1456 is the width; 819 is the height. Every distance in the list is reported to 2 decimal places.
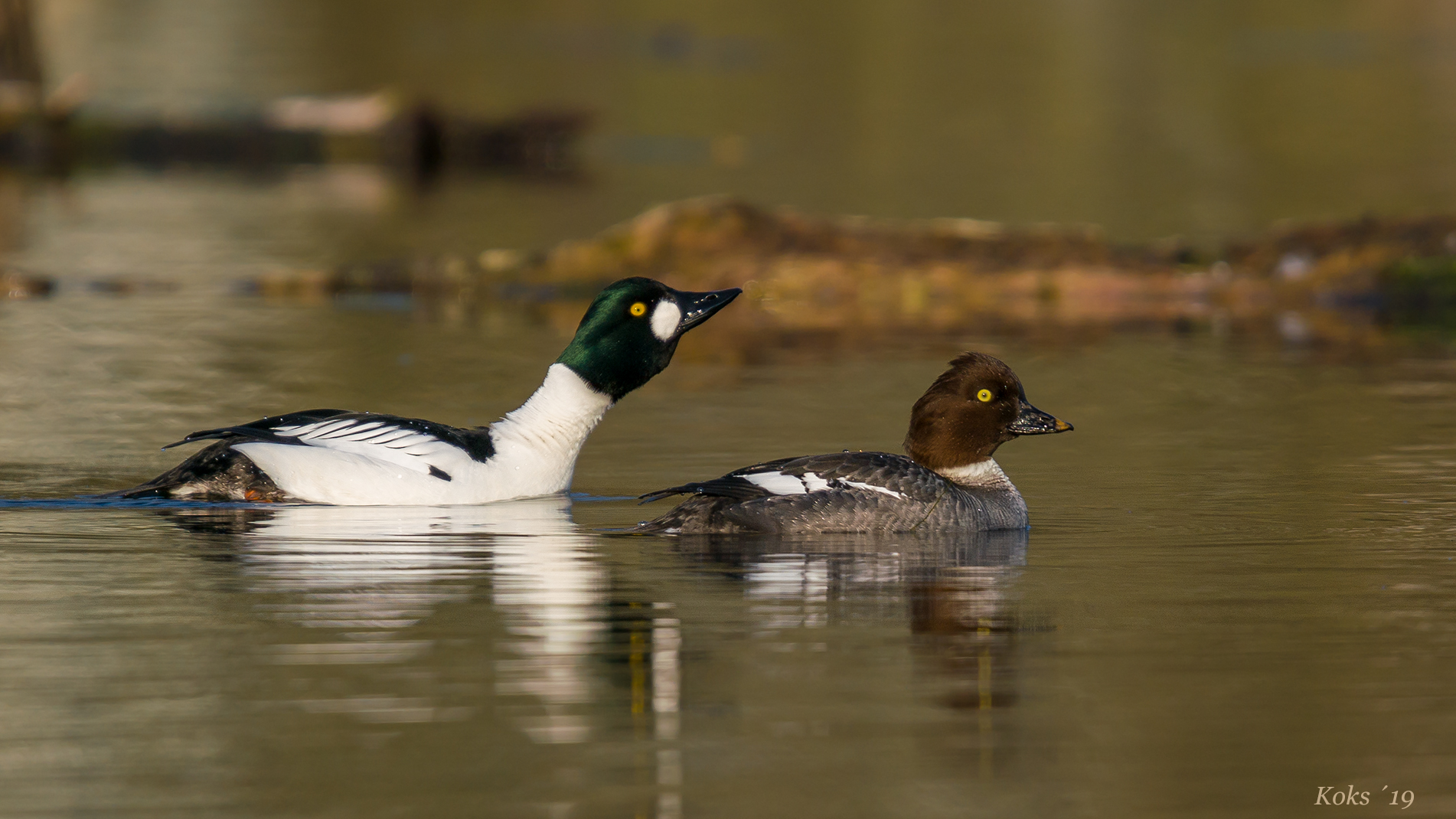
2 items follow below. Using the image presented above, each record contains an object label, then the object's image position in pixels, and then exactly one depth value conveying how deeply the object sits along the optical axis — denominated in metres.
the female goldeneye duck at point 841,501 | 19.94
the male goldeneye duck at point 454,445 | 21.53
